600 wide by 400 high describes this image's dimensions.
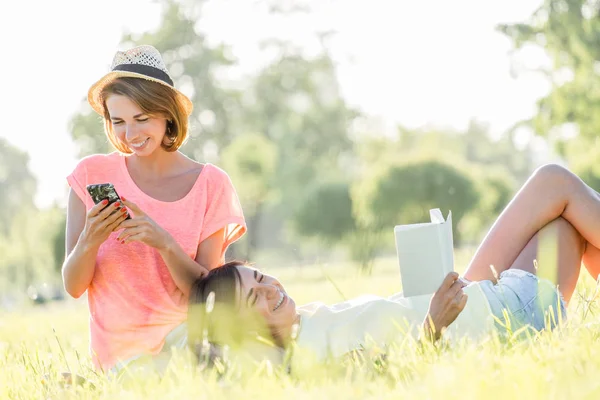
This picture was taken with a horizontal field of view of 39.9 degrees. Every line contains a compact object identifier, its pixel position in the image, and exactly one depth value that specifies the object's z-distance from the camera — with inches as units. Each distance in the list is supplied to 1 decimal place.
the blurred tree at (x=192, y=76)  1352.1
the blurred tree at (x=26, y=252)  1401.3
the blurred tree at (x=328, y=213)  1205.3
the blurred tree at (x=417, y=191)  937.5
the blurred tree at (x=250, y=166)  1081.4
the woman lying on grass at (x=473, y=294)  144.9
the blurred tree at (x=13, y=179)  1989.4
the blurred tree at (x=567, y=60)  749.3
